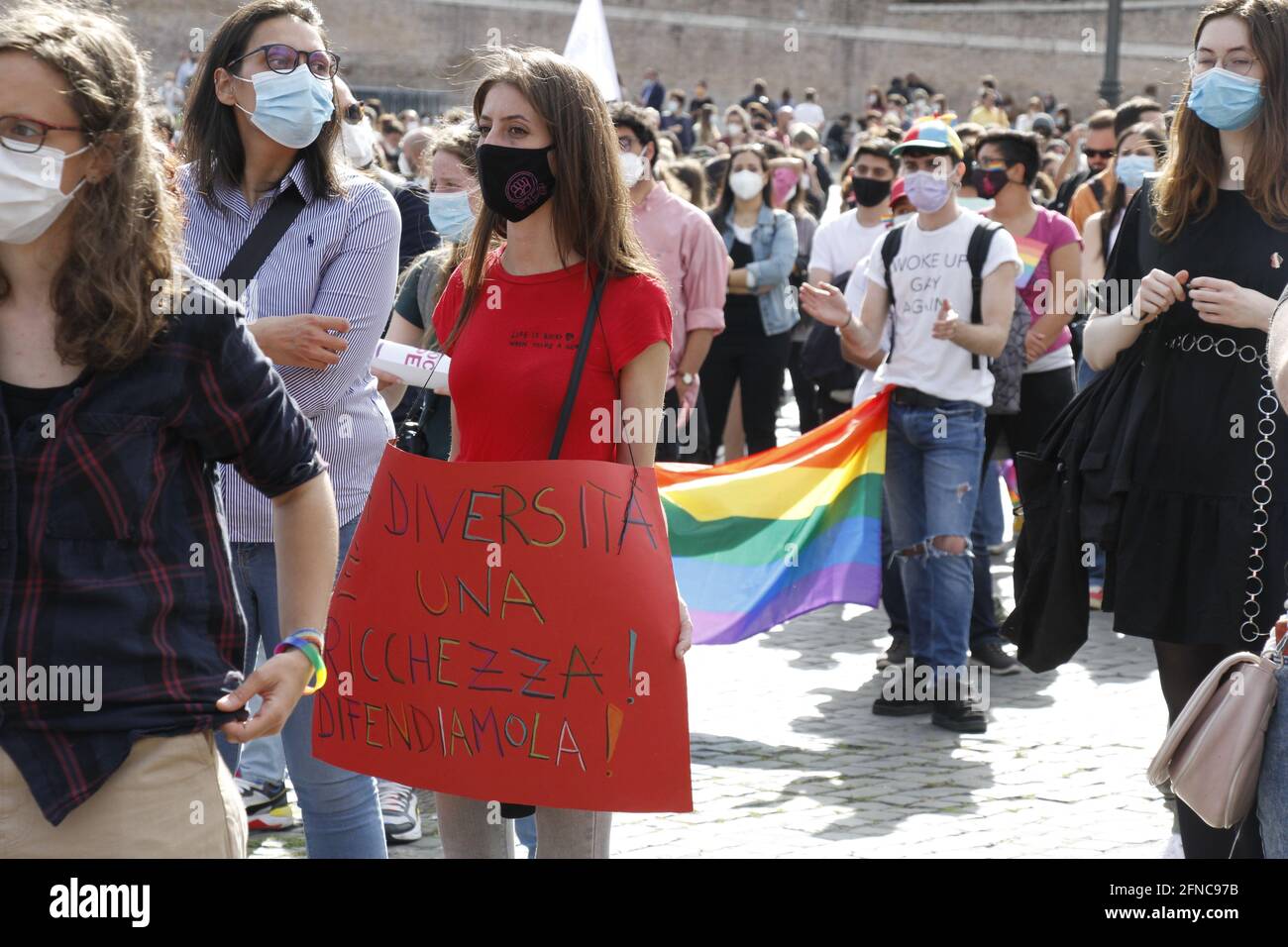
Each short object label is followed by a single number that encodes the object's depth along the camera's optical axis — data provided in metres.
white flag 11.38
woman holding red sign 3.59
